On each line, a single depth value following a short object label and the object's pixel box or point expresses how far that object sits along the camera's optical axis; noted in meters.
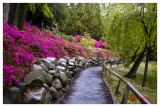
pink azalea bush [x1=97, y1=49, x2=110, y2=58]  18.48
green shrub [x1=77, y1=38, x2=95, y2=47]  18.12
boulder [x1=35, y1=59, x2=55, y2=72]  4.68
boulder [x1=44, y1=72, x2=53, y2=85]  4.63
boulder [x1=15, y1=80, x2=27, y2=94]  3.21
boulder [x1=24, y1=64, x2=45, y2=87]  3.53
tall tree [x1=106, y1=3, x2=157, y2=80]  5.68
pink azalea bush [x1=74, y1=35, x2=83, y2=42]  19.69
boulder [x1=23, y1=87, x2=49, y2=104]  3.28
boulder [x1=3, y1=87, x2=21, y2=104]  2.73
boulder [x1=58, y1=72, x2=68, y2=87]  5.75
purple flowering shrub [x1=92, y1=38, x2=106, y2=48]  22.05
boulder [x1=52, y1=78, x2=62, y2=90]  5.13
